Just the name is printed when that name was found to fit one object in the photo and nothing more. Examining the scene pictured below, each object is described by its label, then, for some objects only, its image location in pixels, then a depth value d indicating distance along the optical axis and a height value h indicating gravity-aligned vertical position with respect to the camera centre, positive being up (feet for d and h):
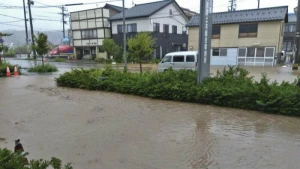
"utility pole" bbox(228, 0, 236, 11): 136.36 +32.27
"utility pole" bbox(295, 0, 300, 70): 61.18 +4.82
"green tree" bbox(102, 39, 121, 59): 95.55 +4.53
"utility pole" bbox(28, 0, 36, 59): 107.65 +24.54
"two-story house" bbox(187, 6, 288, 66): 73.72 +7.48
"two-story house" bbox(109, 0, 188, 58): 96.12 +15.45
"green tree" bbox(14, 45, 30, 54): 234.13 +9.71
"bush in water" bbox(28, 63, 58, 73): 58.23 -2.85
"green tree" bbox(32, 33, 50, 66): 53.57 +3.37
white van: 49.29 -0.86
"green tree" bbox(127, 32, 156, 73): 43.06 +2.38
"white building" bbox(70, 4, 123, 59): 108.37 +14.27
